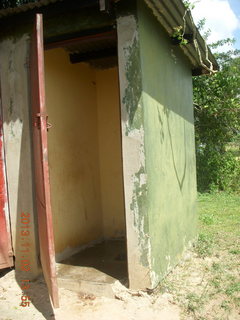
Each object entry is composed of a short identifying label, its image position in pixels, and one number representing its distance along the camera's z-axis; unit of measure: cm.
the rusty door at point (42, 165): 308
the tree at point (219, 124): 987
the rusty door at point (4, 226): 415
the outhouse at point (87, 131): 362
